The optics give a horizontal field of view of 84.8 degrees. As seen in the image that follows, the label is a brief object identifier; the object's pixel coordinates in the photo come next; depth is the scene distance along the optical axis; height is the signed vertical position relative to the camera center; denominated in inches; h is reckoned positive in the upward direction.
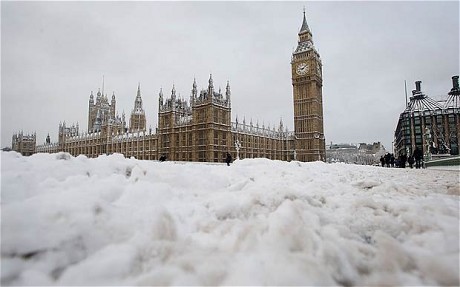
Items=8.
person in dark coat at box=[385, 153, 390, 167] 1111.0 -16.0
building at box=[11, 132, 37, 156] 4188.0 +289.2
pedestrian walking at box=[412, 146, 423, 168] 821.9 +0.1
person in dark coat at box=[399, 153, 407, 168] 981.8 -22.5
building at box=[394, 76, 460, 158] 2696.9 +389.3
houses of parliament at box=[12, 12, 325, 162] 1860.2 +244.5
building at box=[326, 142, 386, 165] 4311.0 +79.8
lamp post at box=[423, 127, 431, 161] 1261.8 +11.9
